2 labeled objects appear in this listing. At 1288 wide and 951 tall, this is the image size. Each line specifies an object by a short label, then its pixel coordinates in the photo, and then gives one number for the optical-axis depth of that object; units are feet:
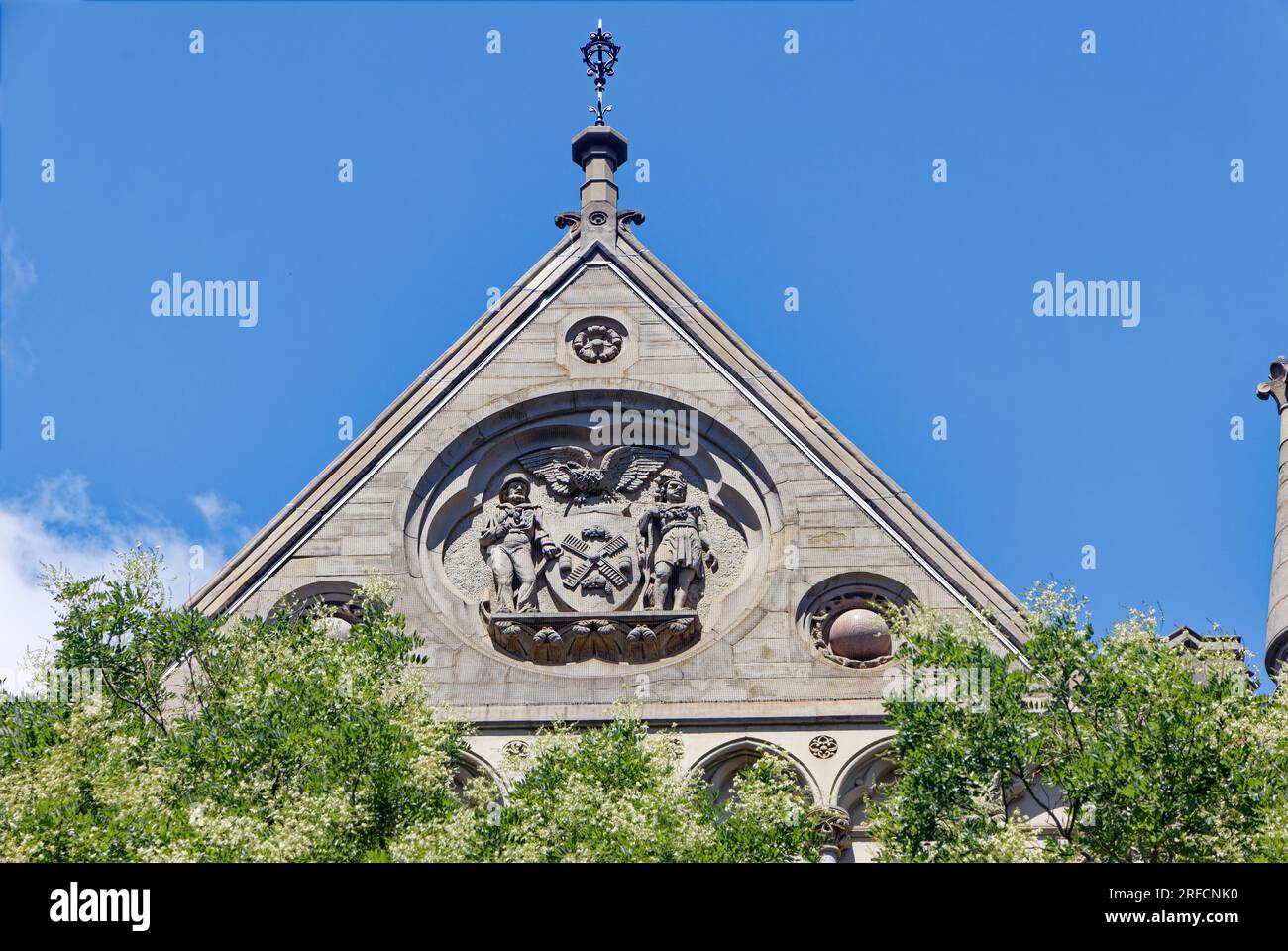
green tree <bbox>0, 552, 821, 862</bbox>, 93.66
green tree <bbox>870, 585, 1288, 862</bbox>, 94.48
